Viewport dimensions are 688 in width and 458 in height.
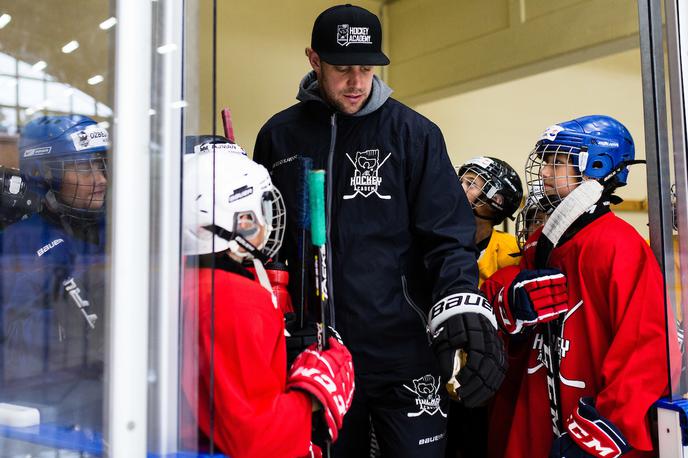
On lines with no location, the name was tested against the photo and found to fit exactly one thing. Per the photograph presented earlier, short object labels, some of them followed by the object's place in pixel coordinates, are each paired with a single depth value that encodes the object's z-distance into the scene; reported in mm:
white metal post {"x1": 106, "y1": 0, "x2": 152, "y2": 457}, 1000
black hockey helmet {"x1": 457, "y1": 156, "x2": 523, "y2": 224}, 2957
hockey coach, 1910
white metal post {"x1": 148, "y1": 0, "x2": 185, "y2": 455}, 1035
